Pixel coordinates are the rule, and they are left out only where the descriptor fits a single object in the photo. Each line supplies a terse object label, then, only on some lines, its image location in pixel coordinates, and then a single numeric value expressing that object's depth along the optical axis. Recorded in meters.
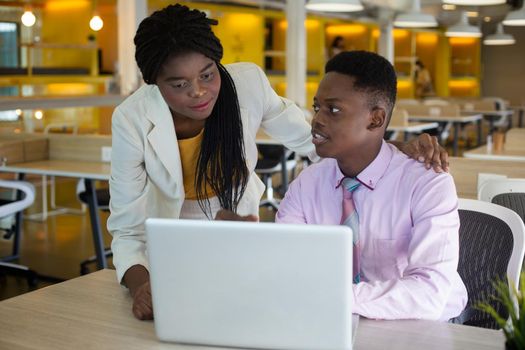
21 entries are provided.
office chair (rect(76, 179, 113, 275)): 4.50
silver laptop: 1.13
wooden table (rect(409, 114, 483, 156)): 9.93
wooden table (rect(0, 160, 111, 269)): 4.39
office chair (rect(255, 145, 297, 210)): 6.25
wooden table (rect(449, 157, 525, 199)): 3.49
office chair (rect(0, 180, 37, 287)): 4.22
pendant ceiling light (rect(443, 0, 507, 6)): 6.46
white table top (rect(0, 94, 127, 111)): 5.85
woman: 1.71
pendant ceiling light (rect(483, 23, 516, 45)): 13.52
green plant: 1.04
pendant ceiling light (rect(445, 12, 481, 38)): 11.48
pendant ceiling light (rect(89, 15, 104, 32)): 7.97
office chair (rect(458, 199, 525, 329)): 1.81
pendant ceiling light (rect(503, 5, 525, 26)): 9.27
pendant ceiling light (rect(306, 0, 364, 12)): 6.90
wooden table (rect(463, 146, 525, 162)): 4.82
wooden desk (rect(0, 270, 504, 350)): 1.30
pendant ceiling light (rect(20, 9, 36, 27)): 7.49
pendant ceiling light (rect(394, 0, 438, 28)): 8.65
